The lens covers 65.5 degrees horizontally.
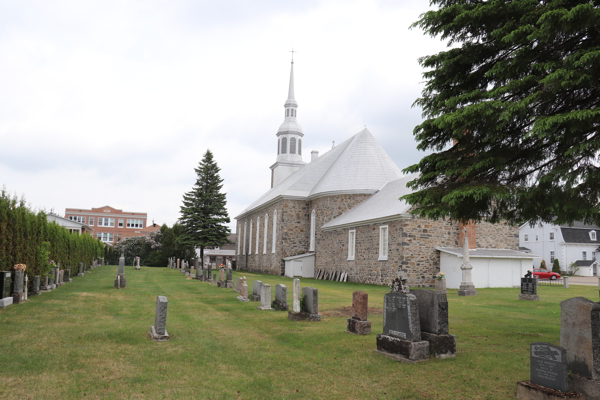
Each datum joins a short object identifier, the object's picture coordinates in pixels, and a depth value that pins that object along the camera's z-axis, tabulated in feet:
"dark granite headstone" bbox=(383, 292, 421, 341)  24.45
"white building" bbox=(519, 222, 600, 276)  170.60
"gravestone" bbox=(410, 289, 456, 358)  24.76
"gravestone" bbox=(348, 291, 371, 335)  31.55
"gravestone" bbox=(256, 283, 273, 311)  45.34
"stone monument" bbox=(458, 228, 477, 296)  61.93
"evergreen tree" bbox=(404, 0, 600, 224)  21.52
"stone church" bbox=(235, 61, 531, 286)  78.74
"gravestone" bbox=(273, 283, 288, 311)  44.47
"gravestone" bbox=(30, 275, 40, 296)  51.44
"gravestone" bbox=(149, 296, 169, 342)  28.91
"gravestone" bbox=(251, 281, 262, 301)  51.16
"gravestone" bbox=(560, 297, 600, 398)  18.04
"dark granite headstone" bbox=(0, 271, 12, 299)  41.29
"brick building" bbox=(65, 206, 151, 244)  277.03
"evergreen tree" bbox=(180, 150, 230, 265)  141.08
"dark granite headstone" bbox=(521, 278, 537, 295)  54.24
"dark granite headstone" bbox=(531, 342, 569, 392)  17.12
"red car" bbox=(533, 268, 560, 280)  128.26
